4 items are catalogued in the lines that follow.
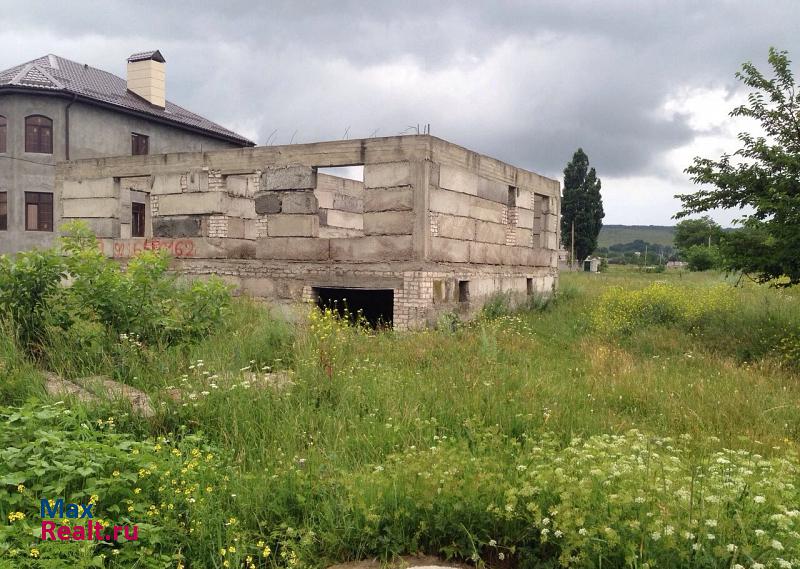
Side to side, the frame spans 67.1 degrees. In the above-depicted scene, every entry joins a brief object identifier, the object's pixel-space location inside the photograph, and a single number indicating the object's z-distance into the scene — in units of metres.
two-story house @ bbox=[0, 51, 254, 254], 22.61
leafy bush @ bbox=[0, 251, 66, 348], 6.92
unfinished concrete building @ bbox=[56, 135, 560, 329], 10.35
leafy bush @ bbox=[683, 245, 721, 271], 39.12
